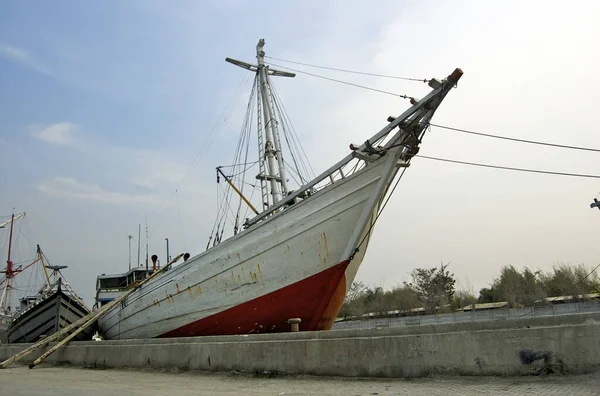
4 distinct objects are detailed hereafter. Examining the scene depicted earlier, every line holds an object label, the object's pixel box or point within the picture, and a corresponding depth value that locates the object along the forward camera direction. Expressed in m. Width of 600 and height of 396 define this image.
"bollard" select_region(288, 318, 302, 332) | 9.22
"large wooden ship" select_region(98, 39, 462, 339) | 11.01
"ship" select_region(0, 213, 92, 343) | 16.88
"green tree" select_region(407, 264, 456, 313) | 44.00
